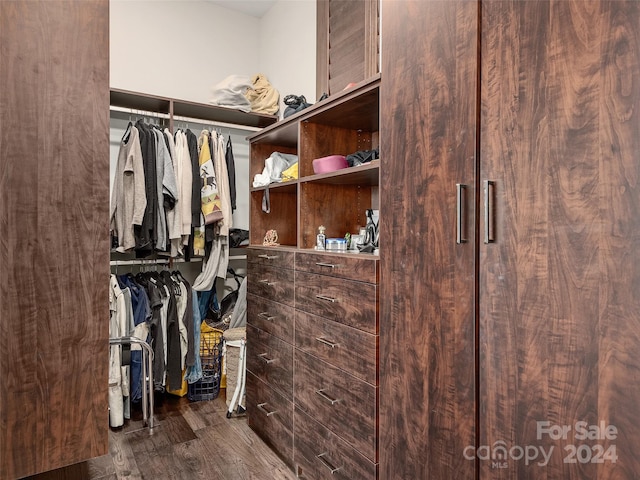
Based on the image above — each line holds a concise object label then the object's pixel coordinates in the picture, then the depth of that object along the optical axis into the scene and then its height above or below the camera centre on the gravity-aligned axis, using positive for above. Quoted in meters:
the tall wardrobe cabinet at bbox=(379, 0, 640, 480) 0.85 -0.01
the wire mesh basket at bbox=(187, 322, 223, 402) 2.87 -0.91
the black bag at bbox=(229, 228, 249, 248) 3.14 -0.01
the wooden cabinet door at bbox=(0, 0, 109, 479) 1.29 +0.01
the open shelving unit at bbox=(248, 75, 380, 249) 1.89 +0.28
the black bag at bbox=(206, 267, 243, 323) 3.13 -0.53
